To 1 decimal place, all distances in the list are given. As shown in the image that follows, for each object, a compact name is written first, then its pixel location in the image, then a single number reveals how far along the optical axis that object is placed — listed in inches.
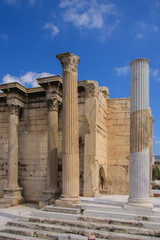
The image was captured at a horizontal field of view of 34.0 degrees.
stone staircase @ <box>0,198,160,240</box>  281.9
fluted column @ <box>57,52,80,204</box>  370.0
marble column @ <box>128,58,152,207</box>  323.3
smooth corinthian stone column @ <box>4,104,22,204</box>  507.2
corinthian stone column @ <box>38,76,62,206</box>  473.0
